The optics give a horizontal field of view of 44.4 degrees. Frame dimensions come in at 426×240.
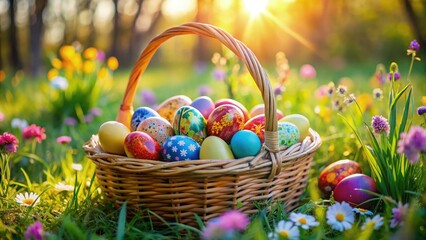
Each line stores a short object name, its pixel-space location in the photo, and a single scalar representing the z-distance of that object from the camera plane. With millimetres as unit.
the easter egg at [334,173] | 760
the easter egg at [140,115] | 777
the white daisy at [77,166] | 771
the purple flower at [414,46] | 671
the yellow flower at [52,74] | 1259
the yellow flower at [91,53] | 1162
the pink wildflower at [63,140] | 831
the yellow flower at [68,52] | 1220
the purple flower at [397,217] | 575
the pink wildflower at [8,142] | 702
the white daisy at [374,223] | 596
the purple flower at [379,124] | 654
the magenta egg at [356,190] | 696
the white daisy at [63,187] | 749
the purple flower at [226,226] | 474
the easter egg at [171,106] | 831
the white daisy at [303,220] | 615
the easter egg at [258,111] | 833
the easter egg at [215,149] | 663
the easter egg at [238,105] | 794
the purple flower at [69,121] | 1075
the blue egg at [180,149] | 669
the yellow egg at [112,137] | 703
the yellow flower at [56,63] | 1175
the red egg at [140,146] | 670
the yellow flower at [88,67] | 1268
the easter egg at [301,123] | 766
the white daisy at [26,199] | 697
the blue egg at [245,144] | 667
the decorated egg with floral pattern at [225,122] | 718
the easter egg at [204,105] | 791
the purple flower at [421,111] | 661
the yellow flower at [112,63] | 1143
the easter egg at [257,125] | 727
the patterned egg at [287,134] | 713
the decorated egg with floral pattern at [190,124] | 725
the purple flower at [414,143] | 527
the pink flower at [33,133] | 805
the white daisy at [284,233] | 585
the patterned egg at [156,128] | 731
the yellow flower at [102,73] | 1285
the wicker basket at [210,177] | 627
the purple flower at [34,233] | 573
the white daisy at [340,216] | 618
